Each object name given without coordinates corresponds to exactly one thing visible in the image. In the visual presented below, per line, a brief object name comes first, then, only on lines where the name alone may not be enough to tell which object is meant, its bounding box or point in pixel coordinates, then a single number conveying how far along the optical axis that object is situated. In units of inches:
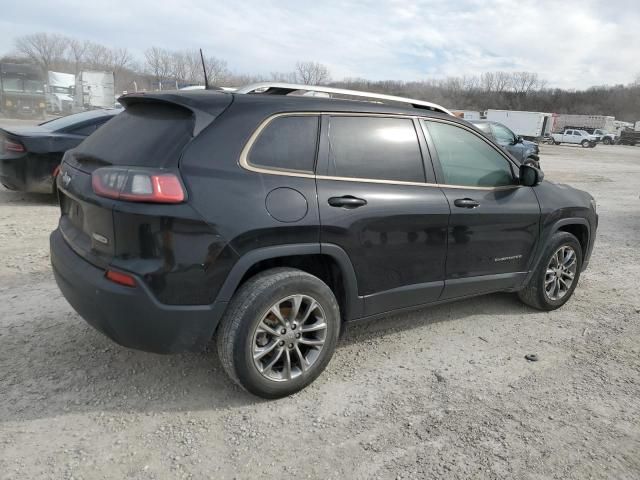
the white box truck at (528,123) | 1934.1
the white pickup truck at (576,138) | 1758.1
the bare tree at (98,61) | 3083.2
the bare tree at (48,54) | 2947.8
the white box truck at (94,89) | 1350.9
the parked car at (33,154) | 263.7
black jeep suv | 96.0
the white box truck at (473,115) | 1982.0
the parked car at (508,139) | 609.0
